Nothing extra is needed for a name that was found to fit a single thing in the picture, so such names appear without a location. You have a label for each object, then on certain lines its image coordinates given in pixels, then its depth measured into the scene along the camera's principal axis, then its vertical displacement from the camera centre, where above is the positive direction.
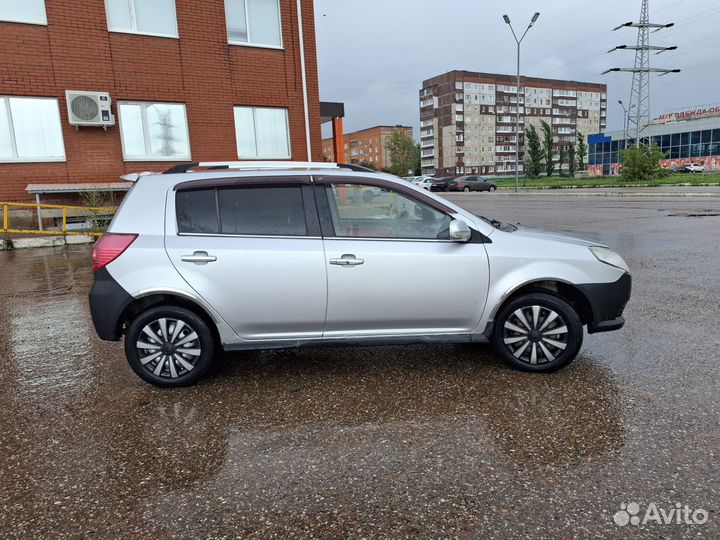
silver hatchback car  3.88 -0.70
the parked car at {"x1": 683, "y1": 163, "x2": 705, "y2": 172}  60.56 -0.15
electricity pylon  53.34 +12.55
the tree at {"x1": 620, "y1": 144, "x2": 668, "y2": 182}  39.41 +0.44
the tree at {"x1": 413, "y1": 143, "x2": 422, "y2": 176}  103.62 +2.80
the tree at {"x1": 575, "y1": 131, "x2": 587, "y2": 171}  74.69 +2.82
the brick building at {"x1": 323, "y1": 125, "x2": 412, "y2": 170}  133.38 +9.72
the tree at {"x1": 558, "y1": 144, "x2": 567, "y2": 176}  77.43 +2.32
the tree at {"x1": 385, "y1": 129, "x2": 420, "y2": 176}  91.19 +4.95
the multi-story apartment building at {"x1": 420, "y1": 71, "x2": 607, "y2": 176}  114.94 +13.60
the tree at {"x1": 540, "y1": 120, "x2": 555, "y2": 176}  70.25 +3.05
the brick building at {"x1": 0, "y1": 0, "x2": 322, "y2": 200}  13.05 +2.95
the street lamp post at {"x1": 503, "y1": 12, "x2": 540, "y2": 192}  33.86 +10.10
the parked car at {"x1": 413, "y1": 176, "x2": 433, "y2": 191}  49.91 -0.14
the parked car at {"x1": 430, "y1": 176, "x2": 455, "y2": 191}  50.78 -0.64
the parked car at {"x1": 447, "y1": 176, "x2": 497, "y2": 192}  48.16 -0.72
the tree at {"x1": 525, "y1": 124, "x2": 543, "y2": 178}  68.00 +2.55
